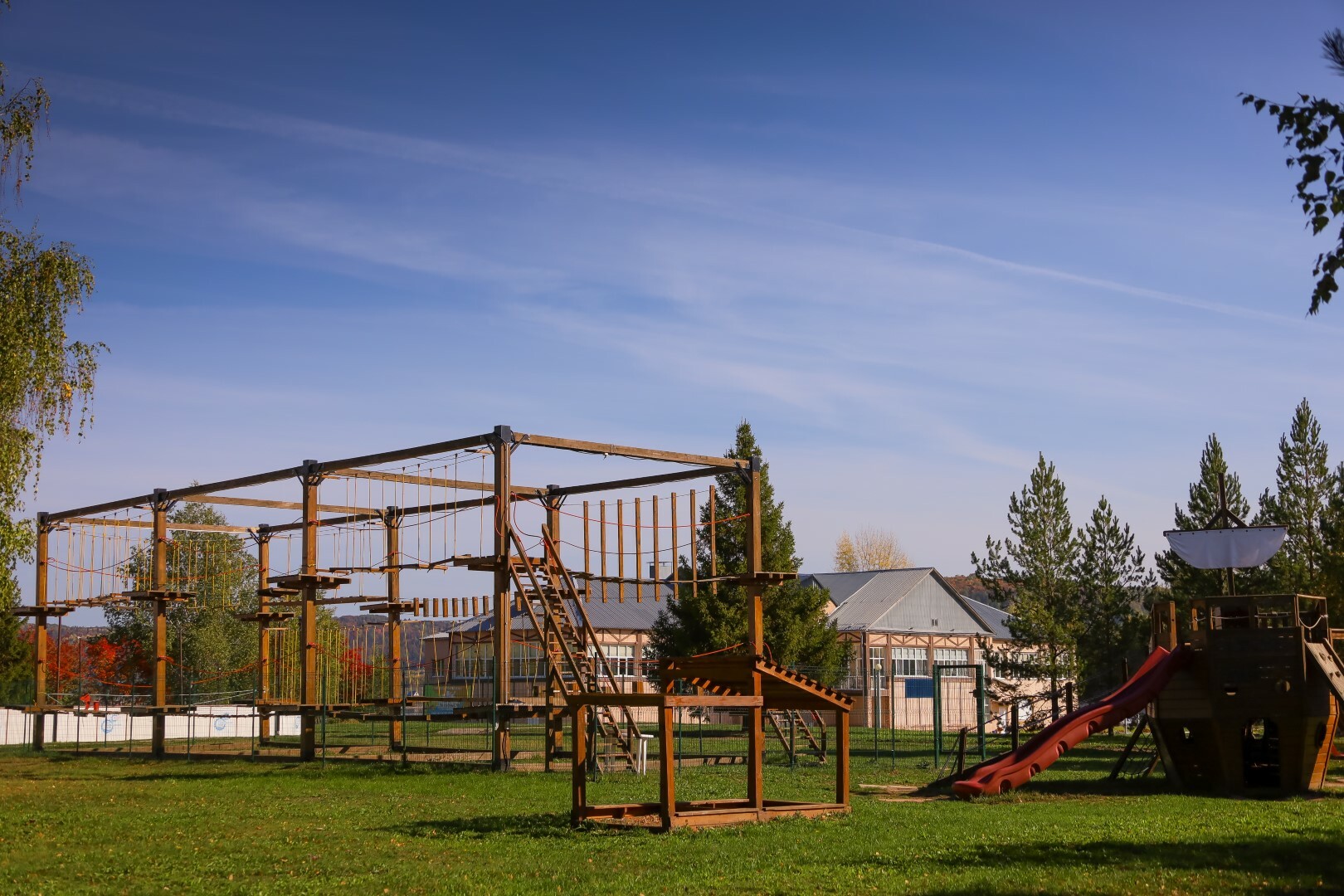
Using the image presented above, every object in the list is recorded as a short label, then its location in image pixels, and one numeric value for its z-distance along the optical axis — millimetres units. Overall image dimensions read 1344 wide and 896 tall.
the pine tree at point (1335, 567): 36844
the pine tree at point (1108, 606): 48656
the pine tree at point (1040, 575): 48250
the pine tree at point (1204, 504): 47125
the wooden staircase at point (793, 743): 27842
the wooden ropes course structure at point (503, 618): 16344
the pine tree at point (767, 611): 45844
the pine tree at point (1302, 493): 47688
